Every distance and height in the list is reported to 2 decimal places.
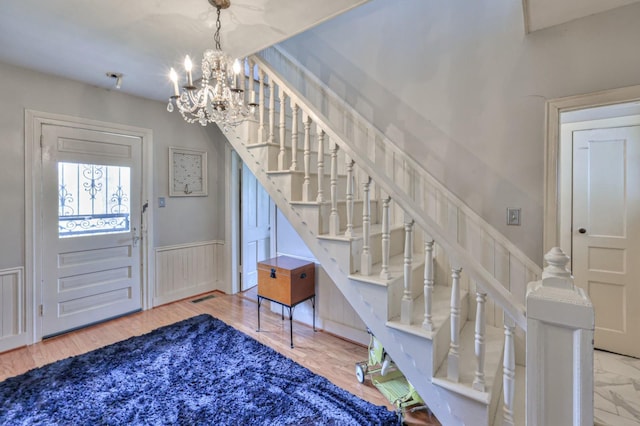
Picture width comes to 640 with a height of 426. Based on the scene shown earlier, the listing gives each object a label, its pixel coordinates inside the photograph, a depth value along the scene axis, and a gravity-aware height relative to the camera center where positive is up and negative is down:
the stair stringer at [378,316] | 1.41 -0.59
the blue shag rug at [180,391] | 1.79 -1.26
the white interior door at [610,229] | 2.16 -0.14
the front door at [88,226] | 2.77 -0.14
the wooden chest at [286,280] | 2.70 -0.66
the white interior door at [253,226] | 4.05 -0.20
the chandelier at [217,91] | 1.69 +0.73
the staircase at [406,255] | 1.31 -0.27
